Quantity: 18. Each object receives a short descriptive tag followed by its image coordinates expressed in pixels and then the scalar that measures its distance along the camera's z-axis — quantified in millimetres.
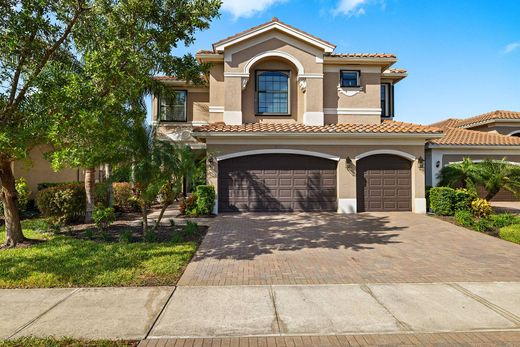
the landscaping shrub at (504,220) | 10227
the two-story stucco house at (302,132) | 13742
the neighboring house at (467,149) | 15922
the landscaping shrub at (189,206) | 13055
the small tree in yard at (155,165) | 8234
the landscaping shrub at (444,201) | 12938
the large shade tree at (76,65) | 5992
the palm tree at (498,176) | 12430
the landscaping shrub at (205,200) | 12969
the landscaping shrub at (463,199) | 12742
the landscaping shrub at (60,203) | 10945
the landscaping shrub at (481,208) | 12141
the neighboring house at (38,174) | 15555
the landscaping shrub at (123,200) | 14516
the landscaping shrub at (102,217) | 9648
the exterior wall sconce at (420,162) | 13812
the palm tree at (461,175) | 13552
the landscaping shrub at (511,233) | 8711
